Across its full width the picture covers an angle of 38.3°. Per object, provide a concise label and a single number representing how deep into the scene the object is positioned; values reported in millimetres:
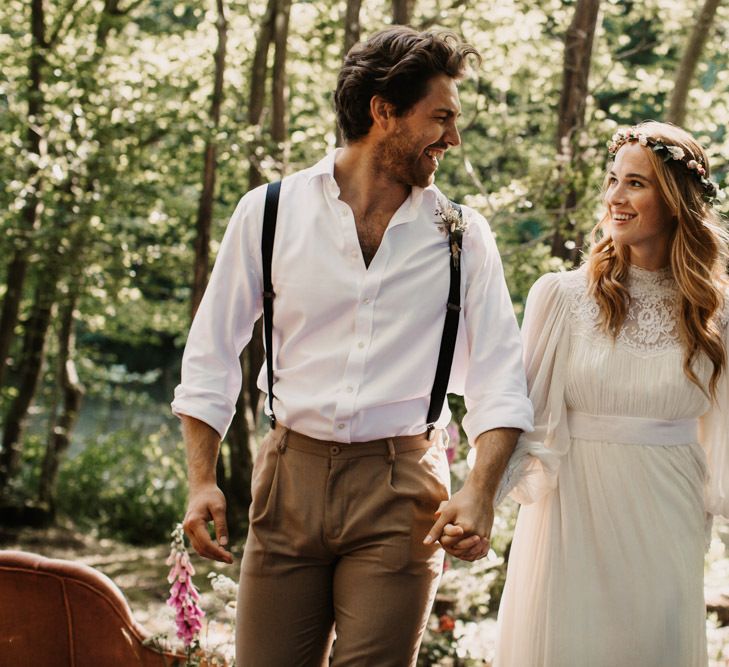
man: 2389
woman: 2811
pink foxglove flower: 3143
